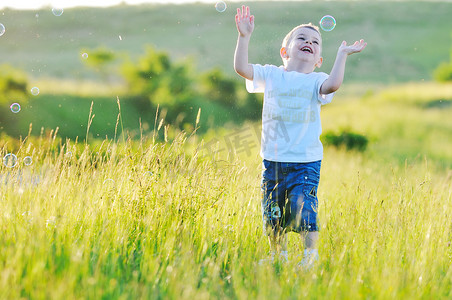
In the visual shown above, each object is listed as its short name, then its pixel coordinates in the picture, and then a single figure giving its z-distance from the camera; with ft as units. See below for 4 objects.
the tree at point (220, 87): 91.45
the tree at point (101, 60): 103.65
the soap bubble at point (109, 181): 12.13
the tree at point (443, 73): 118.99
